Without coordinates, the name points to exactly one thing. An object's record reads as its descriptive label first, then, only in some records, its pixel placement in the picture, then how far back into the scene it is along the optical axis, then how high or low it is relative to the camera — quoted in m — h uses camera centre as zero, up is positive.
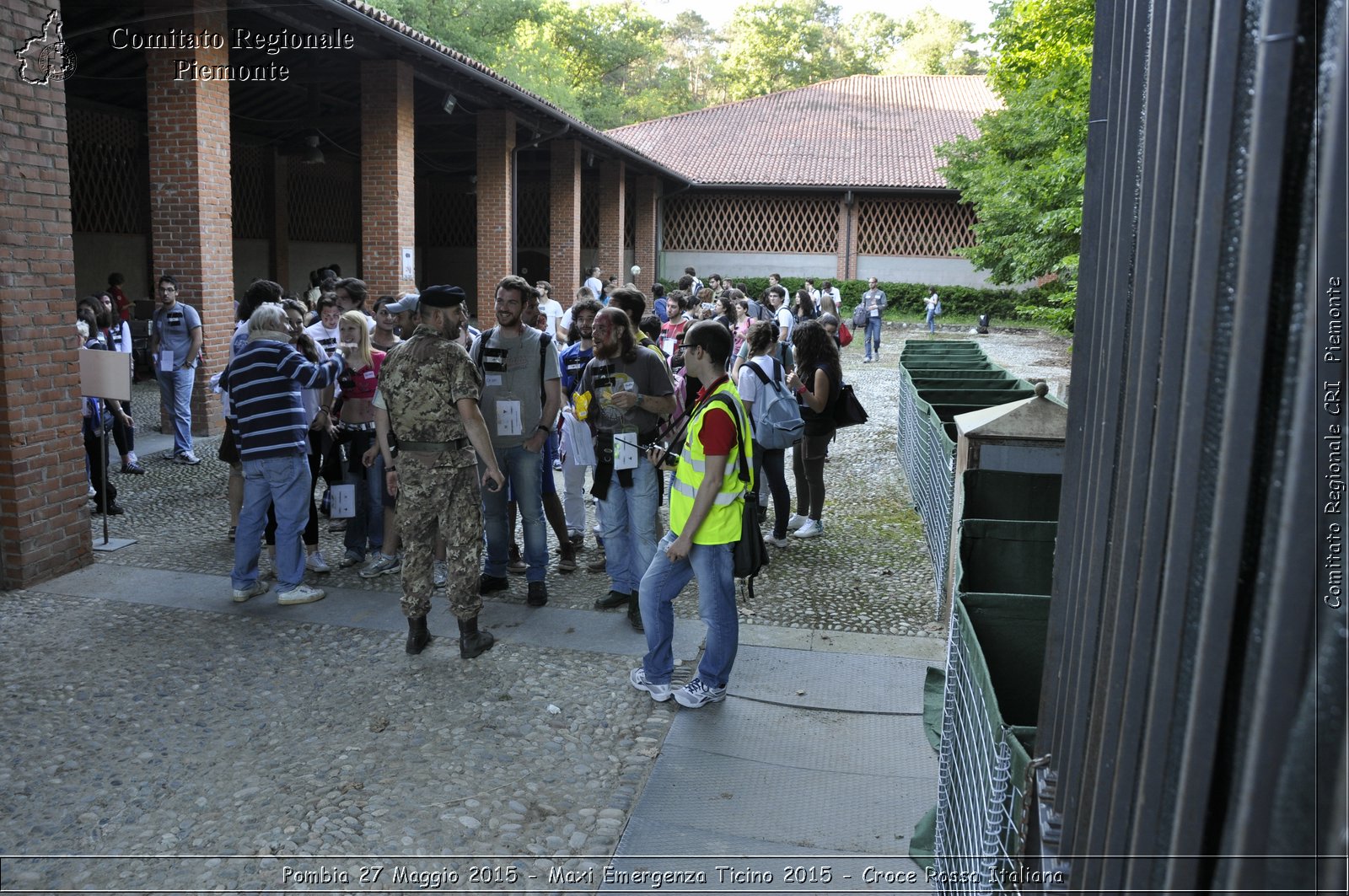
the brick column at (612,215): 27.31 +2.25
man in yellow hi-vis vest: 4.64 -0.99
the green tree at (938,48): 71.69 +17.58
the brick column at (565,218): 23.44 +1.84
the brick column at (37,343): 6.37 -0.33
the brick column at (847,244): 34.47 +2.05
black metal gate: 1.01 -0.19
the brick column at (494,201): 19.17 +1.80
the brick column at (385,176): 15.40 +1.79
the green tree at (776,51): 66.00 +15.90
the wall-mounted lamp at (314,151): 18.25 +2.50
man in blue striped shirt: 6.08 -0.71
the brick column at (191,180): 11.62 +1.25
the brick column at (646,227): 32.38 +2.35
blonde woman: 6.85 -0.87
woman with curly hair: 7.82 -0.65
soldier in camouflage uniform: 5.44 -0.78
